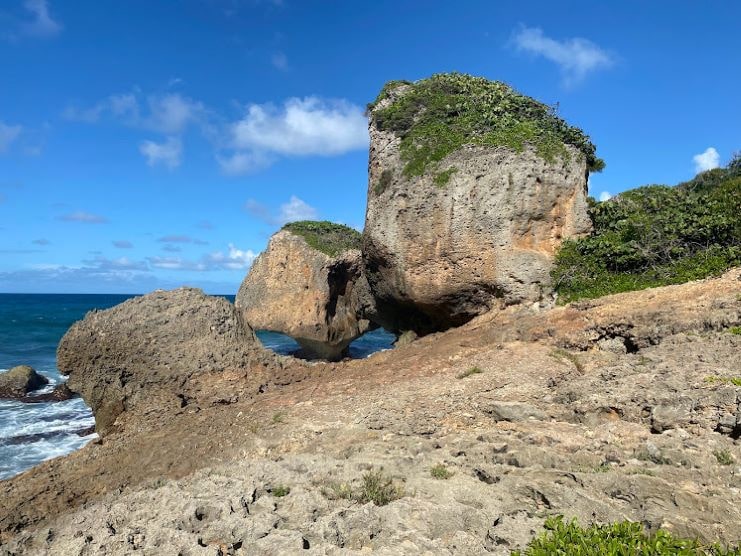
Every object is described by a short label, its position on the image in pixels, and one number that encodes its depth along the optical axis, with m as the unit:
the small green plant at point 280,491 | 6.70
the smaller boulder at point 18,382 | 26.36
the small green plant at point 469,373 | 10.74
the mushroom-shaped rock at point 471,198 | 14.93
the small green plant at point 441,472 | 6.68
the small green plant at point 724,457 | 5.91
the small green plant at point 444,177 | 15.27
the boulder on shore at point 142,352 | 11.99
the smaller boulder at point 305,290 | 27.70
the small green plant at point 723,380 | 7.34
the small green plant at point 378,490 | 6.20
